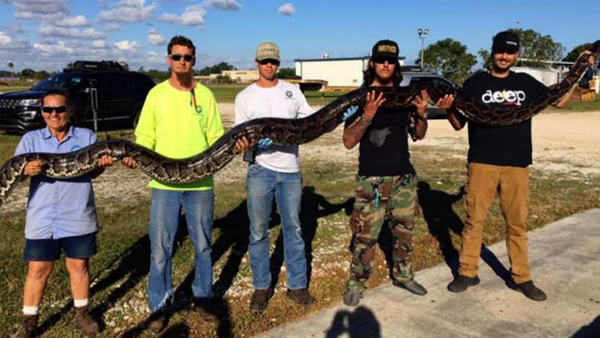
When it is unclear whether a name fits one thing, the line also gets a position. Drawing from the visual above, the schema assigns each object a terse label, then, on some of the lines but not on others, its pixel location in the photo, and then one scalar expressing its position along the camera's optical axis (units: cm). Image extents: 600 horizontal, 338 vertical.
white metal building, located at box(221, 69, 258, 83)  13154
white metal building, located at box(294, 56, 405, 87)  7219
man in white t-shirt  520
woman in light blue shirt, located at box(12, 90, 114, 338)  446
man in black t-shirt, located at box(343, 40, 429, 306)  531
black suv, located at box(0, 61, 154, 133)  1655
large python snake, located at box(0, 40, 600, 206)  459
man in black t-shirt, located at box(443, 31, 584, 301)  563
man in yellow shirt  472
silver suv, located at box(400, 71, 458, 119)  2280
